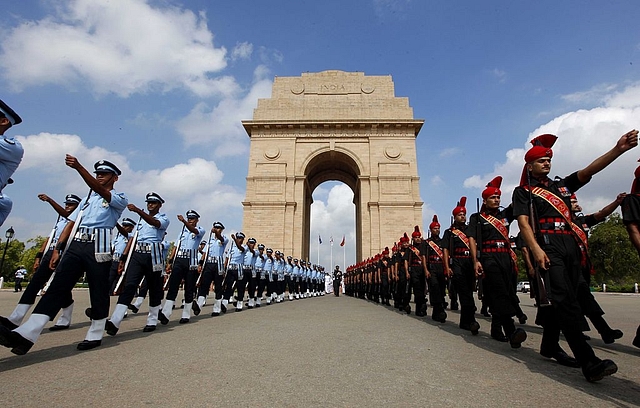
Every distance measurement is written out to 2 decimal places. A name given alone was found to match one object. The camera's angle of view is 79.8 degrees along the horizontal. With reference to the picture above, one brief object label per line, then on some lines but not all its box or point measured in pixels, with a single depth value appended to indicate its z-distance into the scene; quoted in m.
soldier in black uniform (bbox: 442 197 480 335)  6.43
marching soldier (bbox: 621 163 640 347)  4.72
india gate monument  31.45
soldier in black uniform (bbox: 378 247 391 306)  14.22
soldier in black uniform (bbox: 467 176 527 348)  5.14
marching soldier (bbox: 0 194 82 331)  5.01
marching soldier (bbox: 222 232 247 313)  10.14
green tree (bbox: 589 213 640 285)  43.88
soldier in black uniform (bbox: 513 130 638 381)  3.27
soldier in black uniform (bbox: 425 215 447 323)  7.86
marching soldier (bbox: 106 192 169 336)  5.96
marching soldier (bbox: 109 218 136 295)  9.55
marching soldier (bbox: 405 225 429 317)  9.10
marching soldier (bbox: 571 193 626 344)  4.10
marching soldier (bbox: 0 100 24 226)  3.60
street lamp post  20.49
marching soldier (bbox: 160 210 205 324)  7.55
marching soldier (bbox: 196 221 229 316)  8.95
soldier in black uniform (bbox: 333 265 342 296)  28.45
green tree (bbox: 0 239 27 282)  57.66
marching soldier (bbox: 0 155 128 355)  4.23
